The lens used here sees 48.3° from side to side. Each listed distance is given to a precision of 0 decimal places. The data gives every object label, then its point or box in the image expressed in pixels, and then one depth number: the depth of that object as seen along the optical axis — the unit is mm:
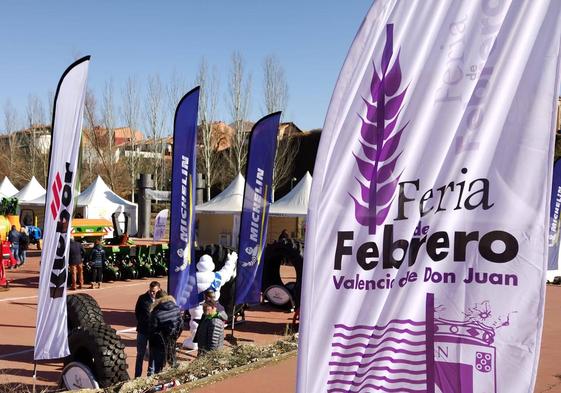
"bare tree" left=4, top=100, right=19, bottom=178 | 54719
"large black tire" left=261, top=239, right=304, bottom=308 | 14586
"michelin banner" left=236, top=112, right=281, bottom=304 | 11641
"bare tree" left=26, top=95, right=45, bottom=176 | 52719
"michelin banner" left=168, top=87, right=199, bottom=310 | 10500
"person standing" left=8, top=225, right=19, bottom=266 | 21969
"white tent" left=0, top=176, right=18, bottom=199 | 38938
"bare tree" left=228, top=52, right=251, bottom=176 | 43000
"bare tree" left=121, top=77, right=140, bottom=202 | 48344
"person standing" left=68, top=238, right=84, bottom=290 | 16281
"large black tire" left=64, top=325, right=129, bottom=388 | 7266
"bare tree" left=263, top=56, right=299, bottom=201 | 44531
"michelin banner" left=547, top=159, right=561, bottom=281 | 19125
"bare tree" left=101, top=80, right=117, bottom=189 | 49438
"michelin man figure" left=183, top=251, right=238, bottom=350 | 10766
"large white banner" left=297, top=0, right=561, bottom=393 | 2635
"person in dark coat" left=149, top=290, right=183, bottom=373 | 8062
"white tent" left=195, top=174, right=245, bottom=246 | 27828
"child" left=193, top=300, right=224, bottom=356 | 9125
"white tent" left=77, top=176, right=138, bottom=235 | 31672
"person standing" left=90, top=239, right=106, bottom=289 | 17469
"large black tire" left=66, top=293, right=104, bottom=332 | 9227
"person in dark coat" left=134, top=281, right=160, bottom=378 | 8249
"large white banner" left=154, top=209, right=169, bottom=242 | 22172
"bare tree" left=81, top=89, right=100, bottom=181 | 48531
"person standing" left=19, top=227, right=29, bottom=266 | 22781
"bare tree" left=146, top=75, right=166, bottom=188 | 47906
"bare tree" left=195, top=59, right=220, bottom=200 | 44312
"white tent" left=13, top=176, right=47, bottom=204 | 34762
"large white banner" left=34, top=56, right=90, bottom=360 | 7145
